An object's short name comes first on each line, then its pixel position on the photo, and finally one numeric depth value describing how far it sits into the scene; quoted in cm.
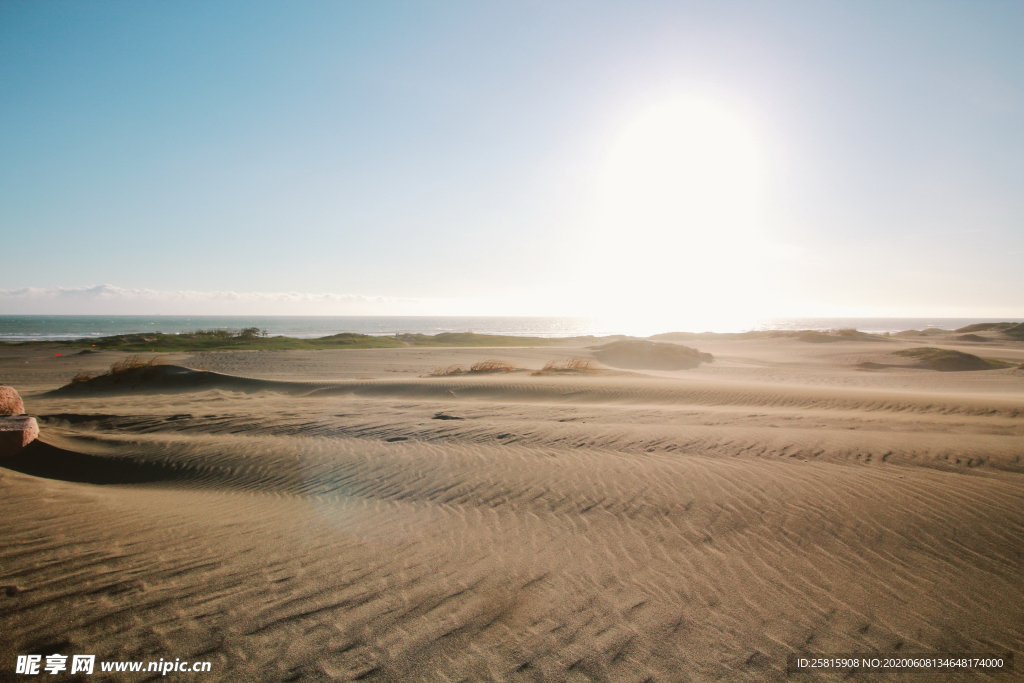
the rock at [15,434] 612
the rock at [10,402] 742
